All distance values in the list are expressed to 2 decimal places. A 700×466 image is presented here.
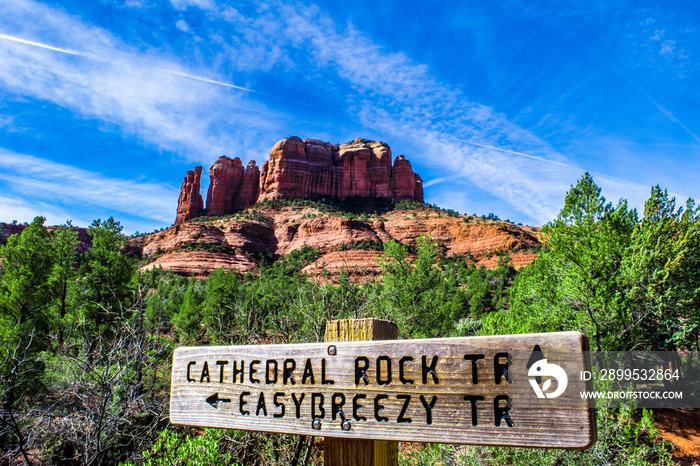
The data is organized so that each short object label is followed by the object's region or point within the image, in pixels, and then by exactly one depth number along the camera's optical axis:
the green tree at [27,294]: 11.20
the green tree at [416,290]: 12.62
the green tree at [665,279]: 11.06
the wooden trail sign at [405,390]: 1.14
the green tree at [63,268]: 15.92
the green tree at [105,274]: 15.24
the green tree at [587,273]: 10.51
